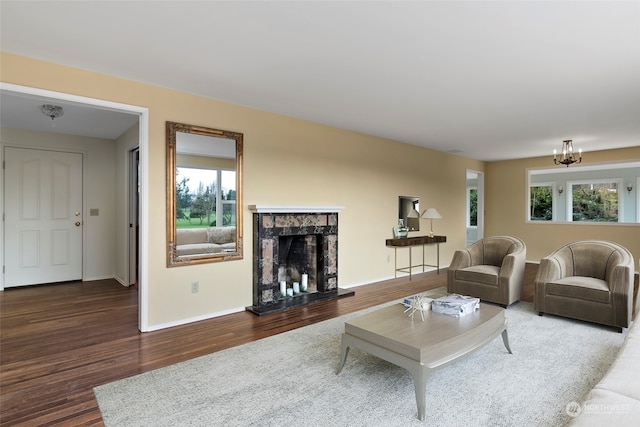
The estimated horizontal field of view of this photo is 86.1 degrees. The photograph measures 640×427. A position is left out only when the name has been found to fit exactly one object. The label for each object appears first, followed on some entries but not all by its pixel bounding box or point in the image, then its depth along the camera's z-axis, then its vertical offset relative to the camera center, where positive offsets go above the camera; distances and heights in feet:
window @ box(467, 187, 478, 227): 35.04 +0.49
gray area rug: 6.48 -3.88
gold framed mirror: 11.76 +0.60
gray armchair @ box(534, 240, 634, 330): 10.93 -2.47
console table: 19.37 -1.85
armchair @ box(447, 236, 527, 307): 13.55 -2.46
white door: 17.02 -0.28
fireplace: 13.55 -1.86
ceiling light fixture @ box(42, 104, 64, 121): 13.32 +4.02
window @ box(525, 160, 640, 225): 24.94 +1.36
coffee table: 6.70 -2.71
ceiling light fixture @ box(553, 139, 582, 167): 17.87 +3.17
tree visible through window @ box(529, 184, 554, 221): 27.17 +0.78
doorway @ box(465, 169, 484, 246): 27.94 +0.38
